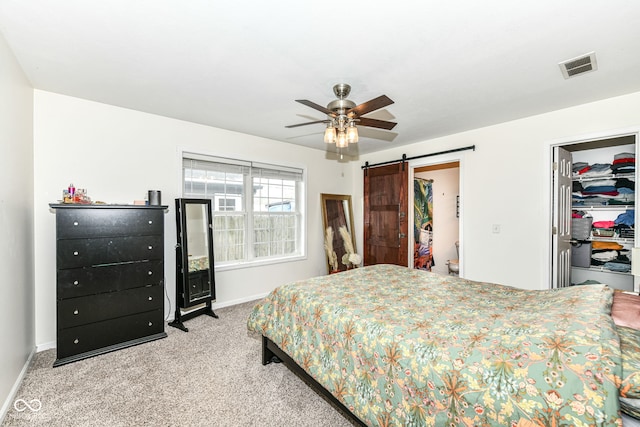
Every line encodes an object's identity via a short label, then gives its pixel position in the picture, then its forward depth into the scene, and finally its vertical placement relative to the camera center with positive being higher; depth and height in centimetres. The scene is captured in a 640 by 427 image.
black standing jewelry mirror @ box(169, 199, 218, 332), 329 -60
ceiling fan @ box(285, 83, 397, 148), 219 +78
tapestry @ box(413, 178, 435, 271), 545 -26
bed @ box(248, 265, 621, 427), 100 -64
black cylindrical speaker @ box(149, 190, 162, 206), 299 +16
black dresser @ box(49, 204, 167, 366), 245 -62
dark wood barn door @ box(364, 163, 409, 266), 467 -5
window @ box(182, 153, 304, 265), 379 +12
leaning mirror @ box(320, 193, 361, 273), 496 -40
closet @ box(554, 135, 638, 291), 348 -2
